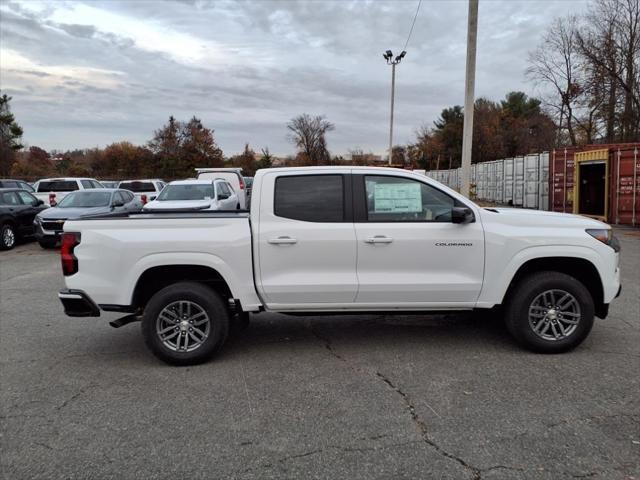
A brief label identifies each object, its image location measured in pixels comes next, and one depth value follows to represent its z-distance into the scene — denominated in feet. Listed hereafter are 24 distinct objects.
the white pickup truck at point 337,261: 15.83
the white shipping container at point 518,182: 81.51
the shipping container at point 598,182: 52.03
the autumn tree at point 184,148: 216.33
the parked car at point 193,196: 47.73
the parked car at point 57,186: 62.69
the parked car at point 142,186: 81.25
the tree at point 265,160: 237.66
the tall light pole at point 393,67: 115.96
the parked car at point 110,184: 99.22
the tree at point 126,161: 214.07
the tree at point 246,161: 234.58
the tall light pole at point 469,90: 46.11
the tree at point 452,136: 219.41
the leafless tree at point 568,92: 108.37
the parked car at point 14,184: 76.07
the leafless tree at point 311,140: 242.17
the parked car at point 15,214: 46.44
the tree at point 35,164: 182.99
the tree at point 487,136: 198.29
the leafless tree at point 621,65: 85.87
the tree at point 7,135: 161.48
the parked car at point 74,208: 44.88
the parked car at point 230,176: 72.33
